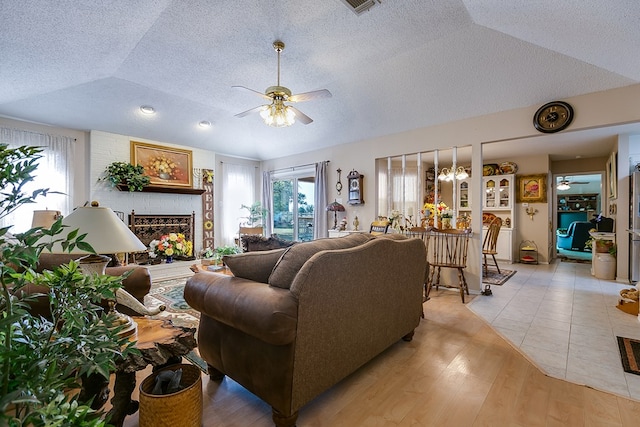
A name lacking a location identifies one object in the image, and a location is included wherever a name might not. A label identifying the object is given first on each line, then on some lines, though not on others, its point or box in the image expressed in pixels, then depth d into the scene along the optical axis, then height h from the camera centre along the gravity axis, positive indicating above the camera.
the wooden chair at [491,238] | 5.31 -0.54
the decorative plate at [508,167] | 7.05 +1.01
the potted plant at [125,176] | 5.10 +0.64
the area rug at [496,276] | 4.92 -1.22
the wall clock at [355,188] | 5.50 +0.42
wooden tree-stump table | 1.29 -0.64
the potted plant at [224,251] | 3.89 -0.54
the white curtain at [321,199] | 6.14 +0.24
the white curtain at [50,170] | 4.41 +0.68
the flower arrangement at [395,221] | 4.82 -0.19
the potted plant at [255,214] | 7.13 -0.08
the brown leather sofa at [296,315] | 1.51 -0.59
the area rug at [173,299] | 3.26 -1.19
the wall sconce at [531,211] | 6.85 -0.05
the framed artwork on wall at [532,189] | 6.70 +0.48
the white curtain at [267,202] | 7.31 +0.22
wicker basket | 1.40 -0.96
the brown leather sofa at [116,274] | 2.20 -0.58
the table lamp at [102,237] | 1.41 -0.12
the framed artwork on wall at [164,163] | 5.58 +0.97
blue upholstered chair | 8.14 -0.78
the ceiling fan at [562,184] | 8.11 +0.69
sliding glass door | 6.97 +0.14
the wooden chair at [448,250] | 4.11 -0.63
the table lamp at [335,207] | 5.76 +0.06
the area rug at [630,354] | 2.19 -1.19
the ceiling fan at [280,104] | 2.99 +1.15
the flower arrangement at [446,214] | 4.53 -0.07
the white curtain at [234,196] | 6.94 +0.38
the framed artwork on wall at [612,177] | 5.18 +0.59
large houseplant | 0.57 -0.29
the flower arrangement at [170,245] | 4.93 -0.59
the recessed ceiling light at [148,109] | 4.85 +1.72
